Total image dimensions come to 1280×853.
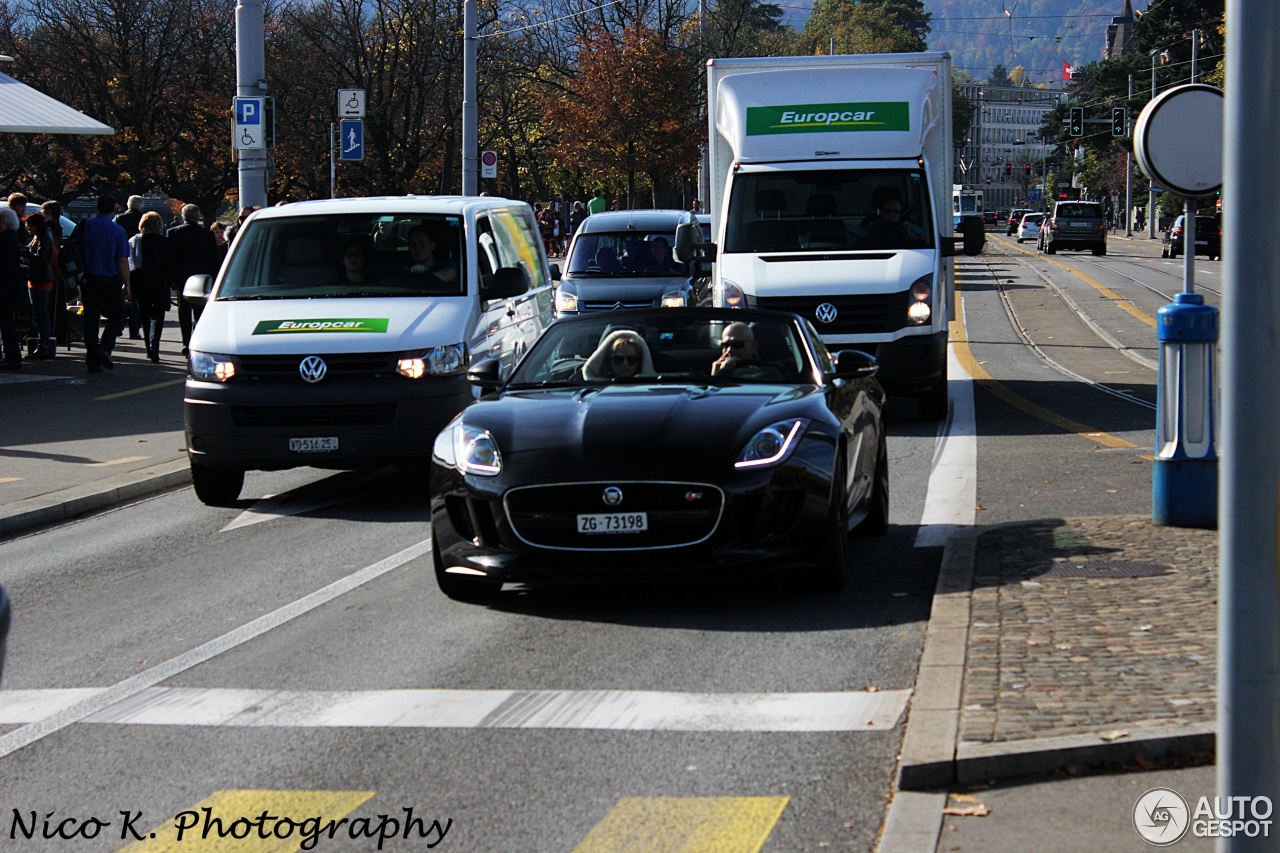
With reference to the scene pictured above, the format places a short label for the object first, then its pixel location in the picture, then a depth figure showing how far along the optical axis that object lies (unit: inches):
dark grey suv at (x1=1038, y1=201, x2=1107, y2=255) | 2652.6
